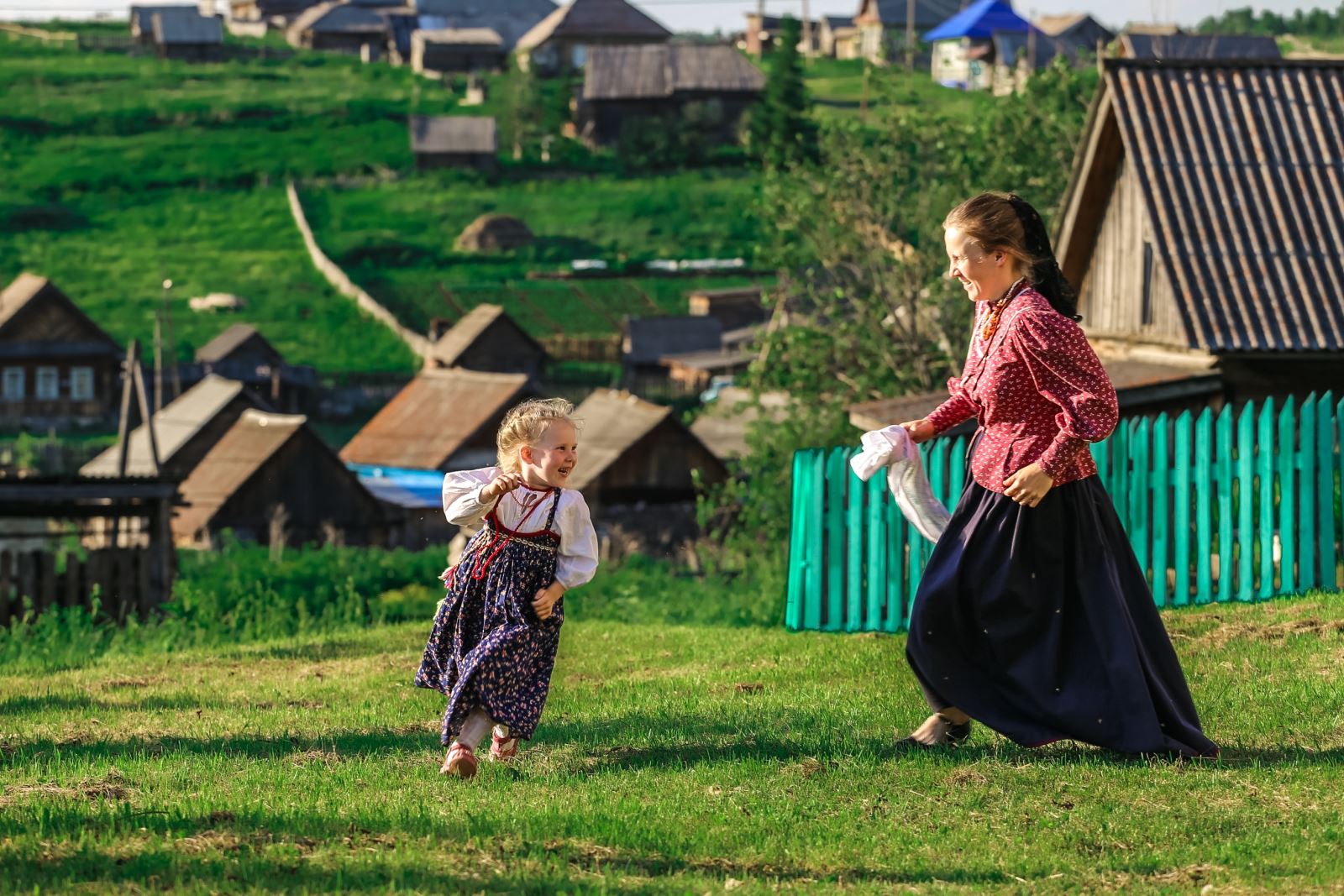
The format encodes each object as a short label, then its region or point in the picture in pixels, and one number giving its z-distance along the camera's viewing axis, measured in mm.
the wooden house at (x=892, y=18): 113562
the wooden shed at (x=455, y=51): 108438
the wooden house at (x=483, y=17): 118438
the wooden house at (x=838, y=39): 118000
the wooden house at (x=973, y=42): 77688
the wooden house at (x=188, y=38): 109250
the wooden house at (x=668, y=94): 89500
